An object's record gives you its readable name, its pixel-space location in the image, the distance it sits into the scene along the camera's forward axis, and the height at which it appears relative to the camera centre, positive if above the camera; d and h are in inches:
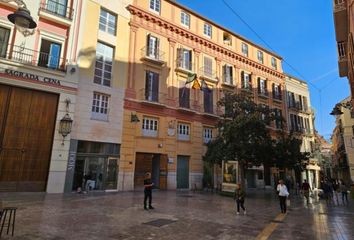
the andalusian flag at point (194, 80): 791.1 +276.6
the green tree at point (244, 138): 719.1 +96.4
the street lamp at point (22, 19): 273.4 +156.7
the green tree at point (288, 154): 777.6 +59.6
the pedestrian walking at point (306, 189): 675.1 -39.9
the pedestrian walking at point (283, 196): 473.1 -41.8
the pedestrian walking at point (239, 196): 434.9 -41.0
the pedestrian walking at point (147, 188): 437.3 -31.8
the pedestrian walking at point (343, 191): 710.0 -45.7
